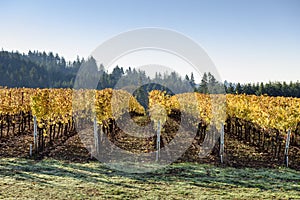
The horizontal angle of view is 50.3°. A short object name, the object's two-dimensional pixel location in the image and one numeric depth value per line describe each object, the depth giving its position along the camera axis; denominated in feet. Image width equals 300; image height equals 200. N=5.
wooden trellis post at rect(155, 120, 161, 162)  35.84
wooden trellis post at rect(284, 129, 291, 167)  34.98
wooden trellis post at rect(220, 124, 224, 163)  35.67
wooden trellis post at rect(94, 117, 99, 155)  38.48
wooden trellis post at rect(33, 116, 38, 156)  37.19
